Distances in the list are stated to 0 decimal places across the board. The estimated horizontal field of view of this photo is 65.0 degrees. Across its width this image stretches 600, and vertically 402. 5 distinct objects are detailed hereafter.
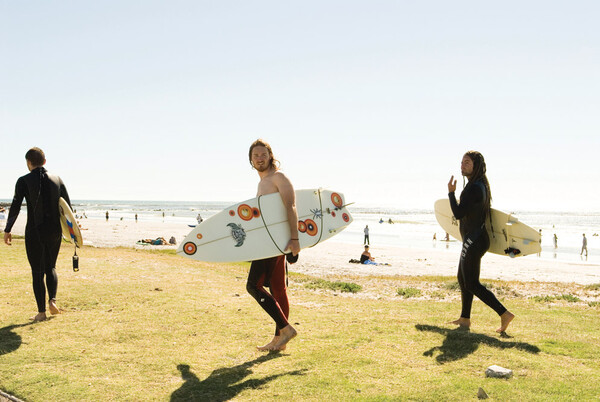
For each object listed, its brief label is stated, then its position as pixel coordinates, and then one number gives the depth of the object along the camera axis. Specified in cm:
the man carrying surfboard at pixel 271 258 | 526
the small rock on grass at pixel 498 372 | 438
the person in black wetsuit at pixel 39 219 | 668
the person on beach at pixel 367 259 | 2614
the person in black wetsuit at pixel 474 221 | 614
